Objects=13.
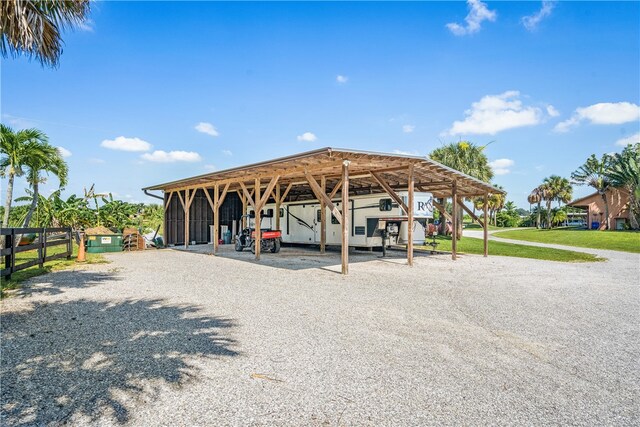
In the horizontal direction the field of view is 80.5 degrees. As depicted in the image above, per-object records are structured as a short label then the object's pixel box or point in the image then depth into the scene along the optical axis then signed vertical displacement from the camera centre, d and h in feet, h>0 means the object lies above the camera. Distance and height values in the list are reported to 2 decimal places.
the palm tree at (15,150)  48.08 +9.38
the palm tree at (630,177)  115.03 +15.53
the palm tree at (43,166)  51.49 +8.25
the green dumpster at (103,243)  53.61 -2.96
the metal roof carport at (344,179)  33.94 +6.01
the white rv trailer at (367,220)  47.42 +0.61
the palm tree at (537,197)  180.49 +14.45
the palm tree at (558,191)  168.86 +15.86
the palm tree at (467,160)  92.27 +16.16
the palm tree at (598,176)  130.21 +18.34
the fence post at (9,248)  25.87 -1.88
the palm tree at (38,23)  17.40 +9.66
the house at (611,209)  126.52 +6.06
